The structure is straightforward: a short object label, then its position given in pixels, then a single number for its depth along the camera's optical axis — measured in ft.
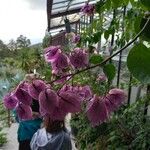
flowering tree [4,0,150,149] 0.77
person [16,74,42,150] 5.35
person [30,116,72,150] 4.46
